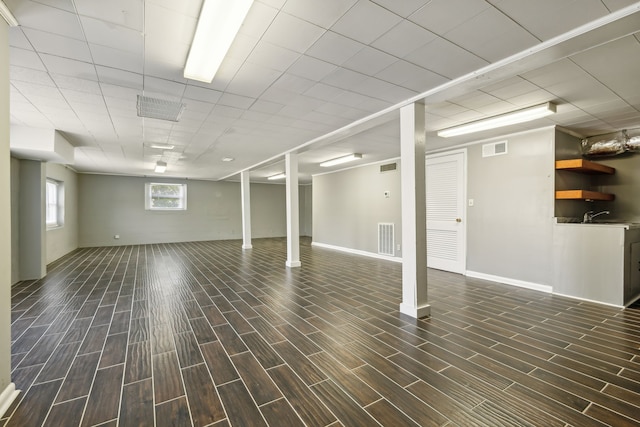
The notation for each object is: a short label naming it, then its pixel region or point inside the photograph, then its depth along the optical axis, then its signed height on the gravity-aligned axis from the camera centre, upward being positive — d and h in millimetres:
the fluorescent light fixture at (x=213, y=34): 1636 +1248
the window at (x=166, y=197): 9898 +672
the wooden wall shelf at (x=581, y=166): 3799 +657
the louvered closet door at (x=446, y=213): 5129 -12
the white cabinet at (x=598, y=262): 3420 -679
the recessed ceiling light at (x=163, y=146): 5215 +1339
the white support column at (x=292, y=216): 5781 -53
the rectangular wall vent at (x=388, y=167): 6562 +1128
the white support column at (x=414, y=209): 2973 +39
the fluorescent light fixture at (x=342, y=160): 6246 +1312
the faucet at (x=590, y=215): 4375 -64
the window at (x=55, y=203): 6702 +313
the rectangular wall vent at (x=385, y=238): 6590 -639
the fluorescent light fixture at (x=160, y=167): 7059 +1340
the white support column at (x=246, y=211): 8602 +94
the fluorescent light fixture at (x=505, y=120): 3154 +1196
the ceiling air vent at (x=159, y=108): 3092 +1295
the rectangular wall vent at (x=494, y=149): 4504 +1077
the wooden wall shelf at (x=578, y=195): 3787 +239
